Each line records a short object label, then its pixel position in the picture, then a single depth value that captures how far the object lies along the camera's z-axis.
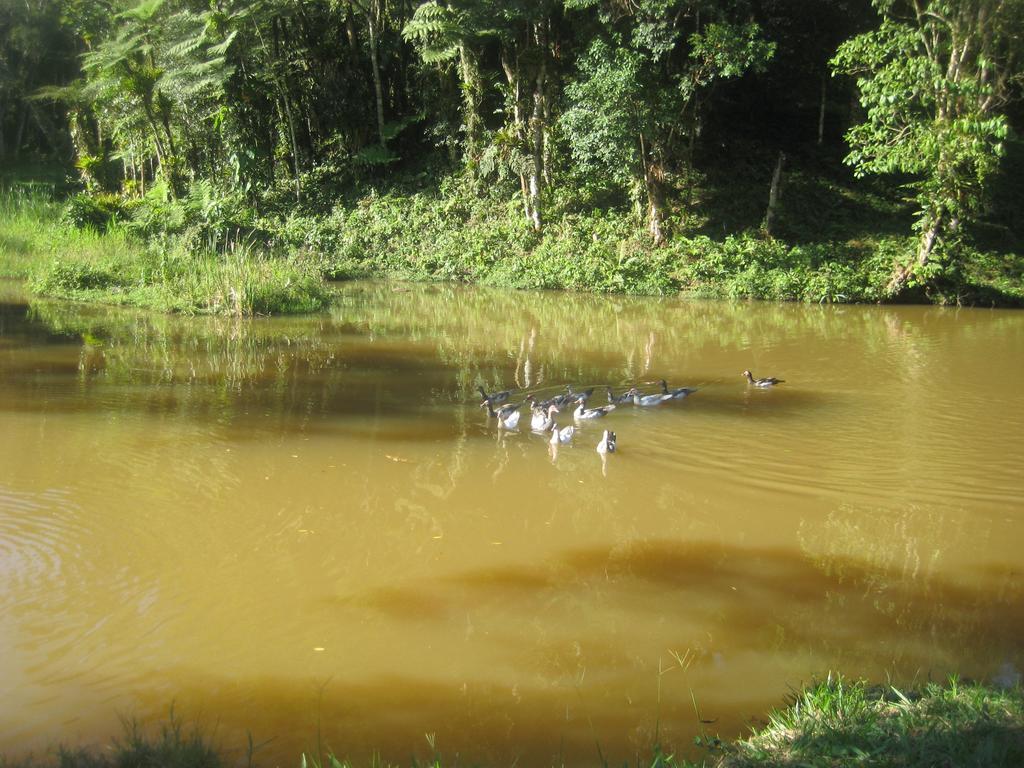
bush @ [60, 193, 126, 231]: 21.97
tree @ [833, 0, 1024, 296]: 15.77
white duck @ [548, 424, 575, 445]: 7.89
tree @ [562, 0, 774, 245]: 18.70
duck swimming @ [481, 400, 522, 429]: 8.39
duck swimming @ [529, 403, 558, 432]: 8.32
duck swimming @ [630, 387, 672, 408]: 9.26
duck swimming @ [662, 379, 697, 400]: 9.46
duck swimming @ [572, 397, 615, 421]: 8.69
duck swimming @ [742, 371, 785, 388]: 10.11
